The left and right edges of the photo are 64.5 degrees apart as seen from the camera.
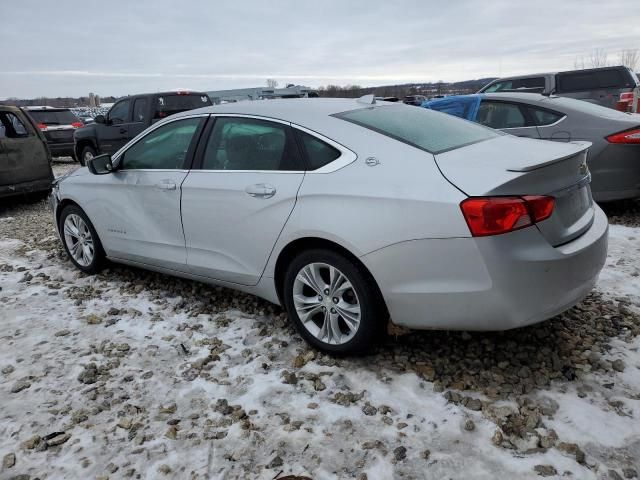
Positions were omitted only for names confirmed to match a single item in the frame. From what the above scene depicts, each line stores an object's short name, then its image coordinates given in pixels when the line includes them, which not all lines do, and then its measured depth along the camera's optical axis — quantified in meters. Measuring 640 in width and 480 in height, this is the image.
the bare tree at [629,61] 36.86
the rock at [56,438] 2.48
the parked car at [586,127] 5.22
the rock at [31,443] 2.46
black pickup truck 10.84
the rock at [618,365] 2.80
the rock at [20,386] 2.94
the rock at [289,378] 2.88
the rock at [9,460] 2.35
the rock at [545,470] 2.11
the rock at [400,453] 2.26
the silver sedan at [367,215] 2.45
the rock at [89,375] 3.00
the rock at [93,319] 3.77
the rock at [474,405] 2.55
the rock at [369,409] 2.57
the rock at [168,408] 2.68
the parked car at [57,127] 14.26
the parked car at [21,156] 7.76
